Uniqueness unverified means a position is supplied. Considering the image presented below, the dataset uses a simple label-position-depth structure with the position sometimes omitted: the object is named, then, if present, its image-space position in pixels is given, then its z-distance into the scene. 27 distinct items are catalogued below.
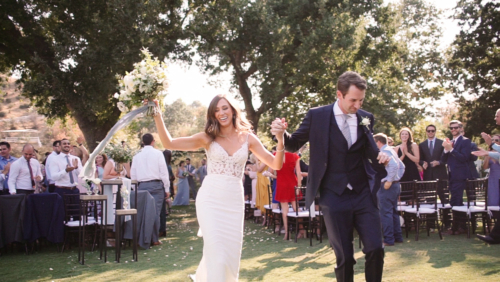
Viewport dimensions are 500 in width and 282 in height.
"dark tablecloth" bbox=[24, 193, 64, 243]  10.62
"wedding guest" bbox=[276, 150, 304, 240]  11.16
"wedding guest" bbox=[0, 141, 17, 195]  12.15
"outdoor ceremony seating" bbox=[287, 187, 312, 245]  10.91
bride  4.66
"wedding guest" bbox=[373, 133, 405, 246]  9.63
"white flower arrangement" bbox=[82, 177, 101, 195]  10.10
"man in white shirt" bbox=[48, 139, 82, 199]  11.80
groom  4.47
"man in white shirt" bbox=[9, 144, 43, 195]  11.38
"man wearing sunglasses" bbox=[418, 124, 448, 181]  12.06
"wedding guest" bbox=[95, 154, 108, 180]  13.30
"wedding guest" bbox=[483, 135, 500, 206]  10.34
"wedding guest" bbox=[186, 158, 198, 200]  25.44
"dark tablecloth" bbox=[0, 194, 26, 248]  10.44
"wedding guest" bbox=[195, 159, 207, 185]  26.70
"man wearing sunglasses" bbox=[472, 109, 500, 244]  9.16
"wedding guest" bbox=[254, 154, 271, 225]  13.84
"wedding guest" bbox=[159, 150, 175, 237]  12.48
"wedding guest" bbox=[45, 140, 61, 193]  11.97
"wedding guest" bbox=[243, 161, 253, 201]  17.08
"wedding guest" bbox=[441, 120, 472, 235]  10.99
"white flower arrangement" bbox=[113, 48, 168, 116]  5.47
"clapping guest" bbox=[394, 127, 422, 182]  11.94
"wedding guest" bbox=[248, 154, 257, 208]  15.11
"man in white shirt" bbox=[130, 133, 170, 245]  11.09
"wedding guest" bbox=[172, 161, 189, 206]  25.11
